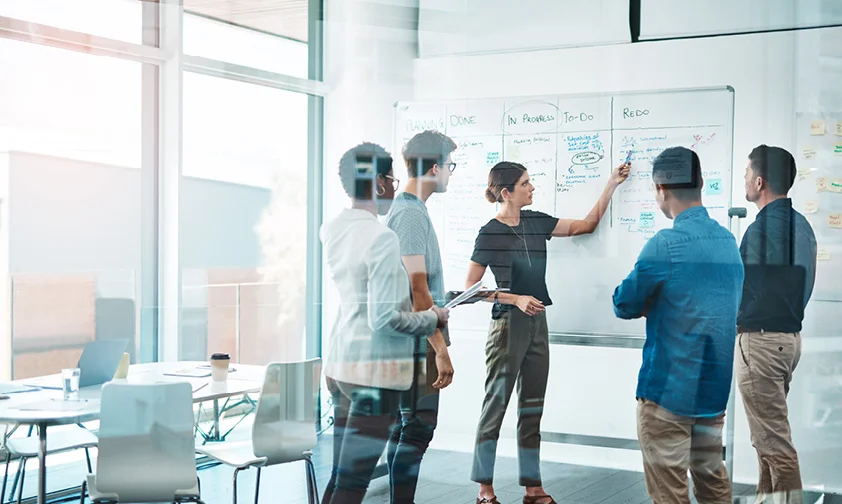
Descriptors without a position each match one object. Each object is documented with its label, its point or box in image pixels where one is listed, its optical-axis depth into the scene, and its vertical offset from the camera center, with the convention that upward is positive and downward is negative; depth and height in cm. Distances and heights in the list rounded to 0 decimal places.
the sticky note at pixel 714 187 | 321 +21
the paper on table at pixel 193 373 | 317 -53
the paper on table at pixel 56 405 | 264 -56
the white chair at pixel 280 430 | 298 -72
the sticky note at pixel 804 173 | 340 +29
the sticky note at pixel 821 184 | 342 +24
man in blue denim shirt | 264 -36
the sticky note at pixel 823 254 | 342 -5
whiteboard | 331 +28
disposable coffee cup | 314 -50
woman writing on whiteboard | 338 -19
